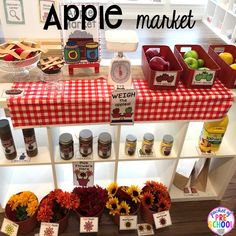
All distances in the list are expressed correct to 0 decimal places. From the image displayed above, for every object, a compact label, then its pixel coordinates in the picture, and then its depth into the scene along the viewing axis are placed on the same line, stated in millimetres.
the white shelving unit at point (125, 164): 1514
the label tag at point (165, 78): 1263
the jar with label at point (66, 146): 1411
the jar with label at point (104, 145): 1440
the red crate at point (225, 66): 1351
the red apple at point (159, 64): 1295
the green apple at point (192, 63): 1378
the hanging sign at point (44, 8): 1463
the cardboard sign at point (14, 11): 1457
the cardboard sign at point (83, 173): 1534
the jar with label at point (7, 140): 1341
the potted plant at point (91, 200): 1527
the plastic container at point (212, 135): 1476
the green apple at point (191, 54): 1451
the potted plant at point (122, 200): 1545
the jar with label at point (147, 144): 1490
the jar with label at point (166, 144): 1503
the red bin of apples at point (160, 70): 1268
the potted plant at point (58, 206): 1480
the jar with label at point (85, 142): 1423
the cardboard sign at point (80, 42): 1340
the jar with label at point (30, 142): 1379
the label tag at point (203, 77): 1289
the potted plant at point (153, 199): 1563
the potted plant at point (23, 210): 1512
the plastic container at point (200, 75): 1292
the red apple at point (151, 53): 1412
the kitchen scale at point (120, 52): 1203
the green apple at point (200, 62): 1427
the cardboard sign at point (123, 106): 1213
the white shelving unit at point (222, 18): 4406
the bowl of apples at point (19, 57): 1277
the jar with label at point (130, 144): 1483
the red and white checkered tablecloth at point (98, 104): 1214
